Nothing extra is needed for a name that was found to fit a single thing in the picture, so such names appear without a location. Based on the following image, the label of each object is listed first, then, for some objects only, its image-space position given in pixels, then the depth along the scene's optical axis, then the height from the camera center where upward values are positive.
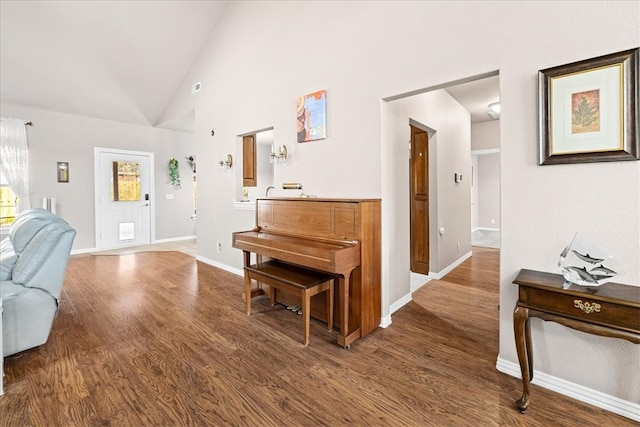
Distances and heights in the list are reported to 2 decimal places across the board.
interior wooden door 4.08 +0.06
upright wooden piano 2.26 -0.36
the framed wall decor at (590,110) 1.51 +0.51
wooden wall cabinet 4.30 +0.70
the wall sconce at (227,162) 4.32 +0.67
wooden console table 1.34 -0.52
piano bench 2.27 -0.62
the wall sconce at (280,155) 3.36 +0.60
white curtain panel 4.85 +0.89
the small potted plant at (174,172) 6.84 +0.84
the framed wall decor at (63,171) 5.46 +0.71
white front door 5.97 +0.23
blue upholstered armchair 2.07 -0.52
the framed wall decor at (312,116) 2.93 +0.94
